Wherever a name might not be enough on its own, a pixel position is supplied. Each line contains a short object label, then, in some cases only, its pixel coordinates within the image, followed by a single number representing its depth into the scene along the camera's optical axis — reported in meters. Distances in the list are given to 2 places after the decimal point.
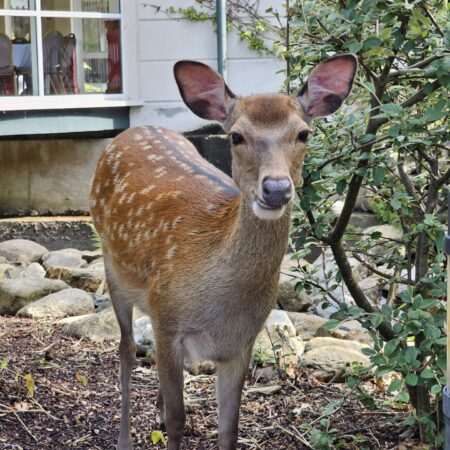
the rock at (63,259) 9.13
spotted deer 3.86
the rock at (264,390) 5.60
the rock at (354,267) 7.71
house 10.28
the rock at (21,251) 9.28
